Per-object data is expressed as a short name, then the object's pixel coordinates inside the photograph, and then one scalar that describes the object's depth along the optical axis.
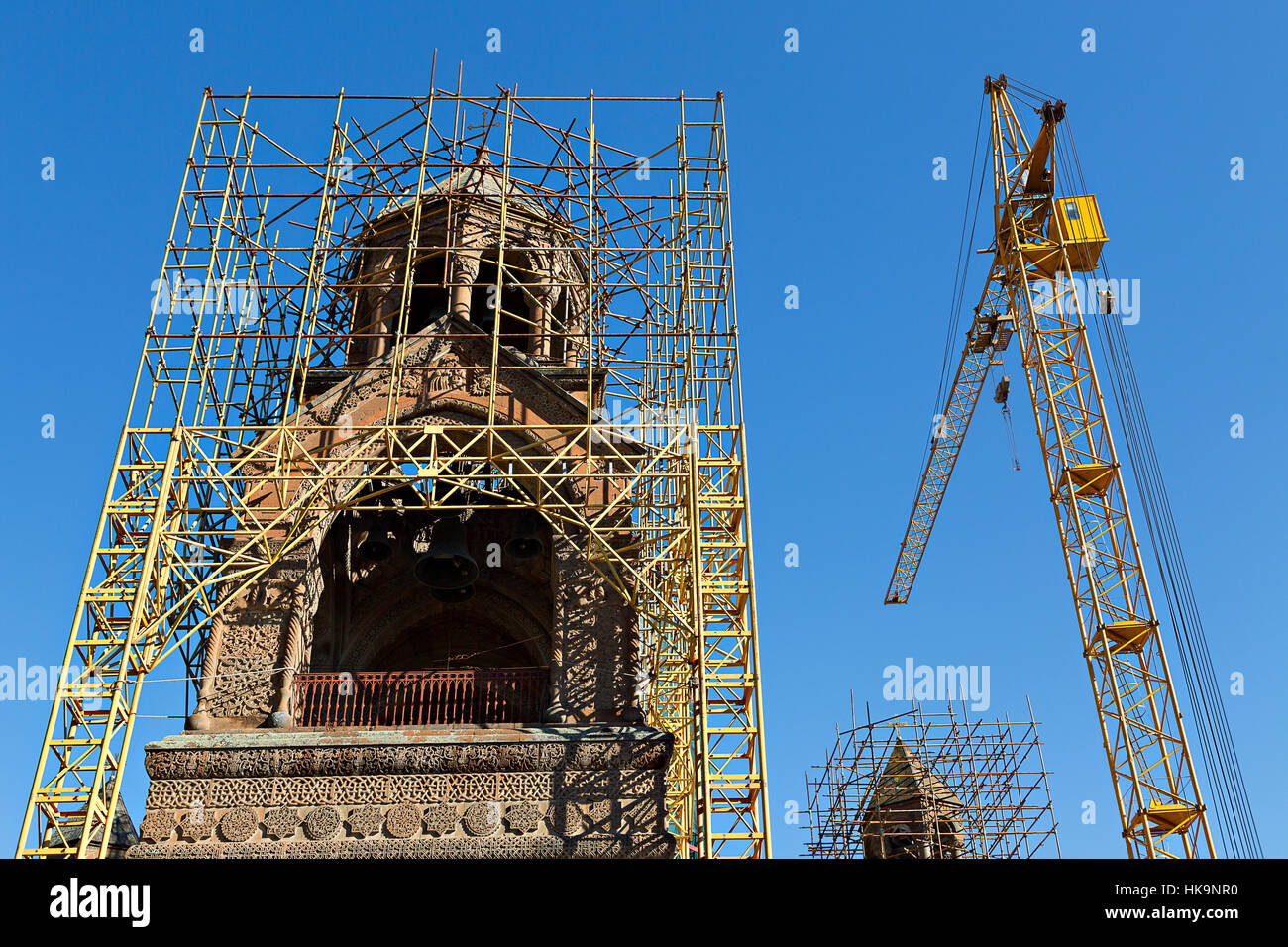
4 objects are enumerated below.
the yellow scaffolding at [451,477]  16.94
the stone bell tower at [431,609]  16.09
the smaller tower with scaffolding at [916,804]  31.55
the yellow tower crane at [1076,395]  29.22
